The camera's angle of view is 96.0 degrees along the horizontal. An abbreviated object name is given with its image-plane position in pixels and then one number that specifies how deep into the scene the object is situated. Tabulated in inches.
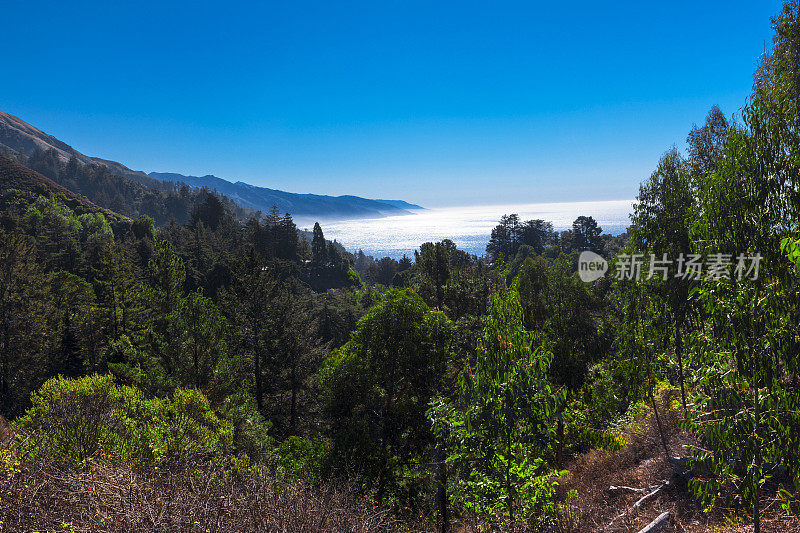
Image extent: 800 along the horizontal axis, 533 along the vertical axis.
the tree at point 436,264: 1035.3
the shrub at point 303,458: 513.3
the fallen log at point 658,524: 328.9
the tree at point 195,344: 926.4
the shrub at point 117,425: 435.8
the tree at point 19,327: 1096.2
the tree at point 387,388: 506.3
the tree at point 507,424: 259.0
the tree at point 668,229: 468.1
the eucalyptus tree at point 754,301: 220.4
